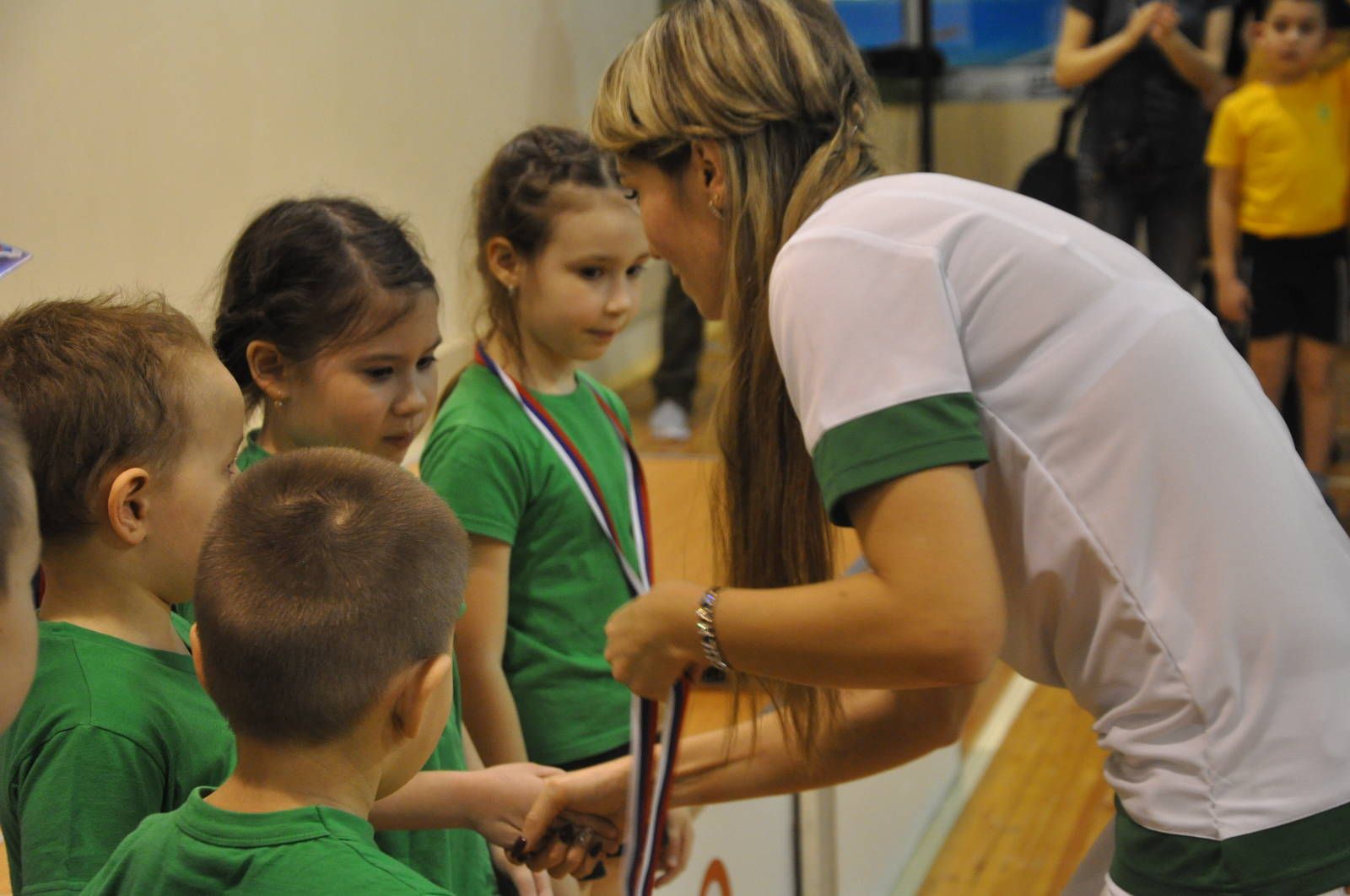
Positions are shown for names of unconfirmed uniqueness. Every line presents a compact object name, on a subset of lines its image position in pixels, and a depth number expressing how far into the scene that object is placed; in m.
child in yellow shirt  5.80
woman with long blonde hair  2.20
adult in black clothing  5.99
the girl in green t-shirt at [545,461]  2.80
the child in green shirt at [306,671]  2.12
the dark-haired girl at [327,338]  2.68
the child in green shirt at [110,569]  2.21
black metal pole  7.26
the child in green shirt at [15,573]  2.07
